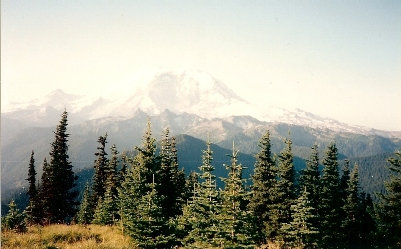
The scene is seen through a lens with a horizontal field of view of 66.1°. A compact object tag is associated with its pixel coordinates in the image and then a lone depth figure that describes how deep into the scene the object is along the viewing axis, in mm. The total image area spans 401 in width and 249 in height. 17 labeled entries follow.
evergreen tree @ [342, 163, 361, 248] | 59416
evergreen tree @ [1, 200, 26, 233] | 19584
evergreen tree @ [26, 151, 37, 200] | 58062
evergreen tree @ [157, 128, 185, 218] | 34219
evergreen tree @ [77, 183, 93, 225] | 58438
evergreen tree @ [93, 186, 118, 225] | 39031
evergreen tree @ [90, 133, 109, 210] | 54719
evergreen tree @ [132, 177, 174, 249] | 18234
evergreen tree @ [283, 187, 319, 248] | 28647
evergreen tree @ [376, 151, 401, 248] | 29594
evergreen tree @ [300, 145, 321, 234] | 41219
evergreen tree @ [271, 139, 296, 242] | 36406
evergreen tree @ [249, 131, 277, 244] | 40438
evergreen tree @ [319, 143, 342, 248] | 46438
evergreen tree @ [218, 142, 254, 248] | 16109
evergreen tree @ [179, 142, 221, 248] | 16828
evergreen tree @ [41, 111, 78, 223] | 41812
